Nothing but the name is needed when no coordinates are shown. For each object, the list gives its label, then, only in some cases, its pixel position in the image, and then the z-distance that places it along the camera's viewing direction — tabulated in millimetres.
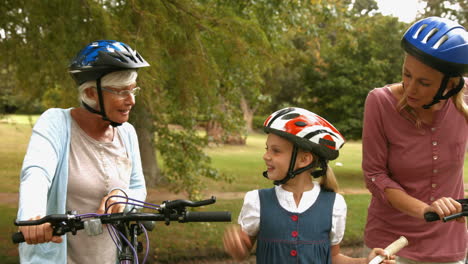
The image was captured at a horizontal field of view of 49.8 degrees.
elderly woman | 2506
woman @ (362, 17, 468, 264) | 2617
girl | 2598
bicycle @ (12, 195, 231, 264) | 2021
